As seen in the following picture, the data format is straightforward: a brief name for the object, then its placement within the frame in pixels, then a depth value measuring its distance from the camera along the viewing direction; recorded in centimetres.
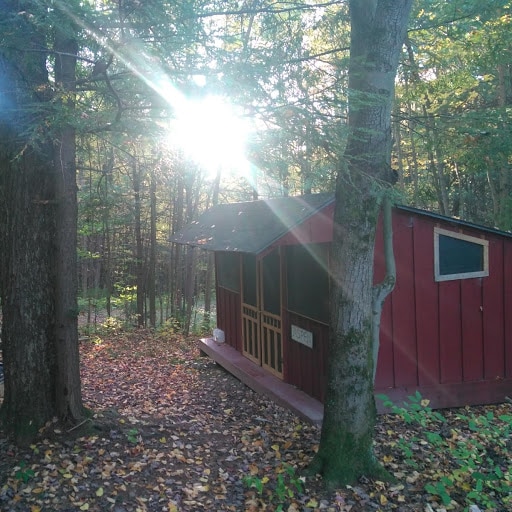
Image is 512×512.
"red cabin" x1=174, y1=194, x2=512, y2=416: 650
